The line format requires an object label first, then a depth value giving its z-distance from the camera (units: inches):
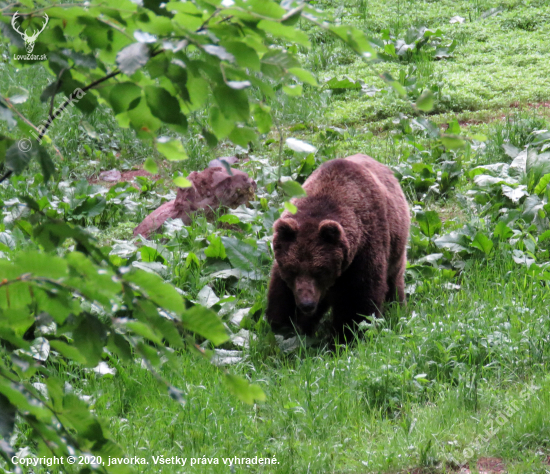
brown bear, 1597.3
